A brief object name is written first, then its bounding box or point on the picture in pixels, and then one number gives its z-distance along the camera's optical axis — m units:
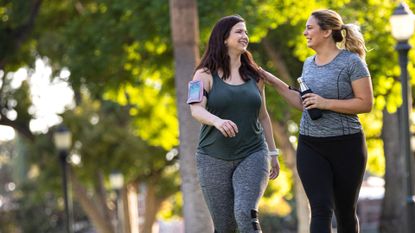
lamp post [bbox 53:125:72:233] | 24.20
